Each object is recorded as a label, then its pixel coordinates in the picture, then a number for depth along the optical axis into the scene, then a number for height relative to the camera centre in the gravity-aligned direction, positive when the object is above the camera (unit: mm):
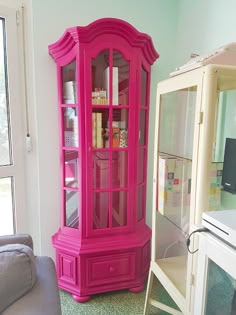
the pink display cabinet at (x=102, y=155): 1623 -240
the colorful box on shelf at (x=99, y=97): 1671 +161
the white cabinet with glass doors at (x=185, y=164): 1040 -206
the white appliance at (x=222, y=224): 783 -335
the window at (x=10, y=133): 1780 -105
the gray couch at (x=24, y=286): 898 -656
